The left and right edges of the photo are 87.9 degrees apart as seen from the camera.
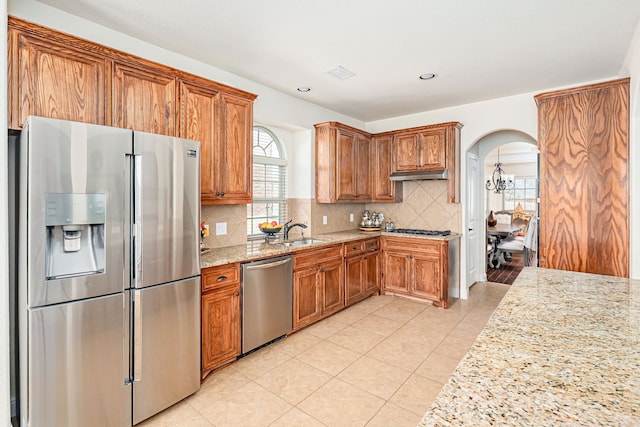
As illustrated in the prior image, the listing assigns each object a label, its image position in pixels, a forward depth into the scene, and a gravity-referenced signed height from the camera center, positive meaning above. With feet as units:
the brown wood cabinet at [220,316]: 8.34 -2.68
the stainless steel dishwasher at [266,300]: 9.39 -2.58
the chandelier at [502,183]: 26.16 +2.85
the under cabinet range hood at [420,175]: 14.51 +1.81
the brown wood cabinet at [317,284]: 11.18 -2.51
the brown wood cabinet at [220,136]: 8.97 +2.26
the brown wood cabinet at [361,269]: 13.53 -2.36
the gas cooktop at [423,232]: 14.89 -0.80
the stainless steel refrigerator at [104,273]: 5.55 -1.10
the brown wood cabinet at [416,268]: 13.76 -2.33
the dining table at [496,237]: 21.98 -1.60
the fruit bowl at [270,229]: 11.93 -0.52
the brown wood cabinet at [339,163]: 14.39 +2.34
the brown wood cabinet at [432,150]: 14.44 +2.92
